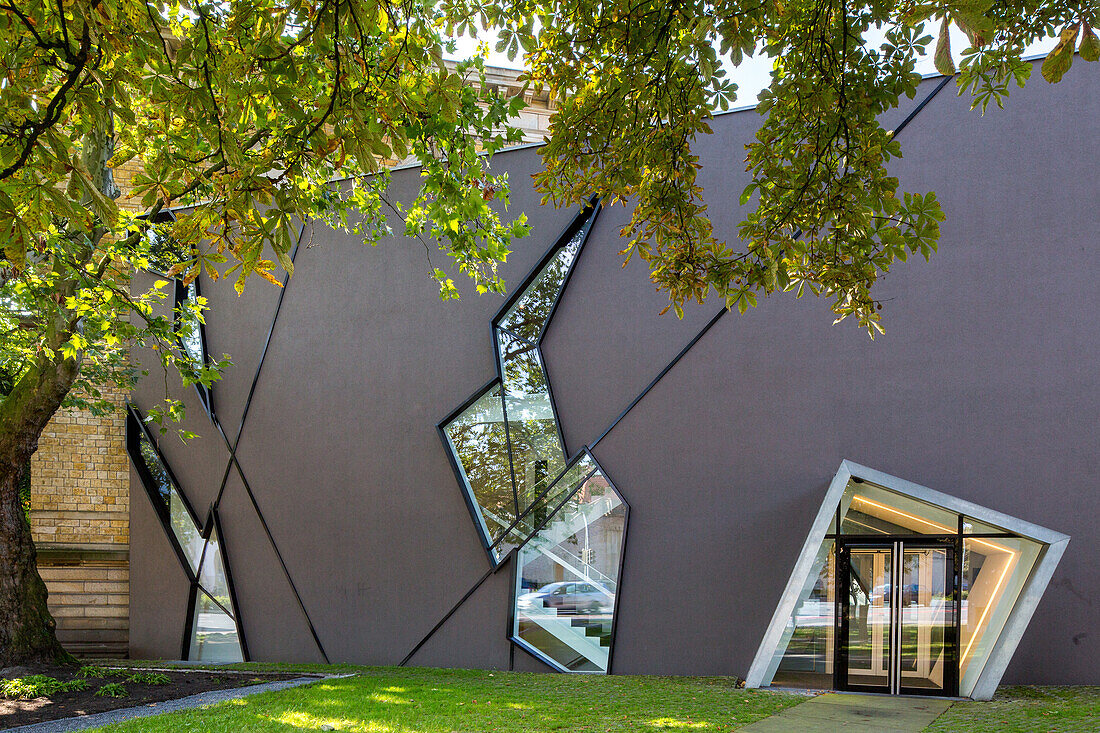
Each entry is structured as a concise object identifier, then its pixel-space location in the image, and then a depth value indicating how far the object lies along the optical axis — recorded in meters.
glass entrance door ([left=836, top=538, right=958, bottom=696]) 9.45
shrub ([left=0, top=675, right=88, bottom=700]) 8.74
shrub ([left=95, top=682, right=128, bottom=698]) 8.84
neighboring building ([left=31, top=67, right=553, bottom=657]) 14.15
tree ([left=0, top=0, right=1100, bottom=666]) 3.40
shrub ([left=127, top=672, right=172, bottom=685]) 9.64
